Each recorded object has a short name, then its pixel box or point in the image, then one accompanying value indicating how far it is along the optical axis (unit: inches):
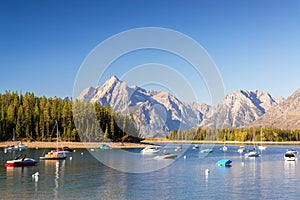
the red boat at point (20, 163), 3319.4
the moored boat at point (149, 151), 5846.0
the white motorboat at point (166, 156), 4559.5
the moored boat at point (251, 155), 5196.9
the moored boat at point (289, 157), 4455.5
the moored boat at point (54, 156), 4119.1
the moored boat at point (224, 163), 3724.2
